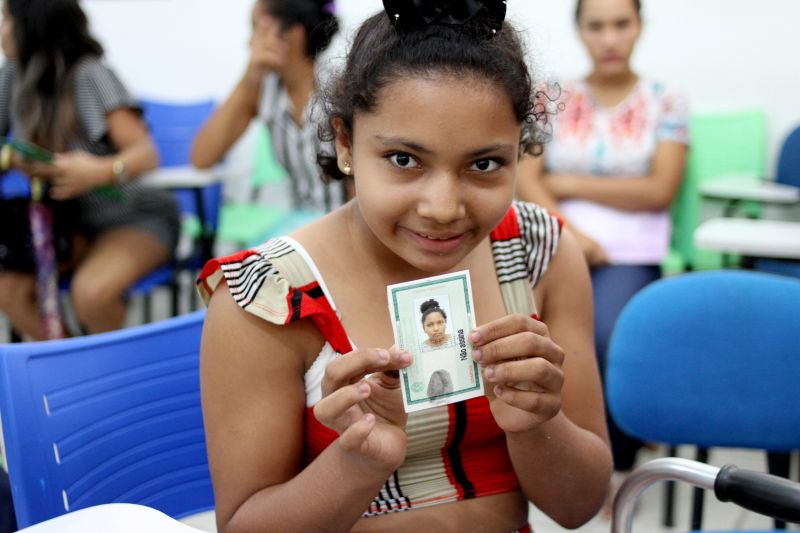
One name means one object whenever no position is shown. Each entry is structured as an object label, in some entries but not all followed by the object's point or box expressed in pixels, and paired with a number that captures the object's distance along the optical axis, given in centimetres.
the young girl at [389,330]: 116
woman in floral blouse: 325
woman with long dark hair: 340
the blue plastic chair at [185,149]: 398
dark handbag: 329
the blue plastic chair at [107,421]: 139
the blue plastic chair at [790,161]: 414
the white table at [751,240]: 286
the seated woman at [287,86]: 346
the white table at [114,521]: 102
